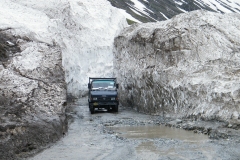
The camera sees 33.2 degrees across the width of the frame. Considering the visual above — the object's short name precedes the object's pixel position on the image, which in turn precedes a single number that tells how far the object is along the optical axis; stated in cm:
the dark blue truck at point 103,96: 2416
